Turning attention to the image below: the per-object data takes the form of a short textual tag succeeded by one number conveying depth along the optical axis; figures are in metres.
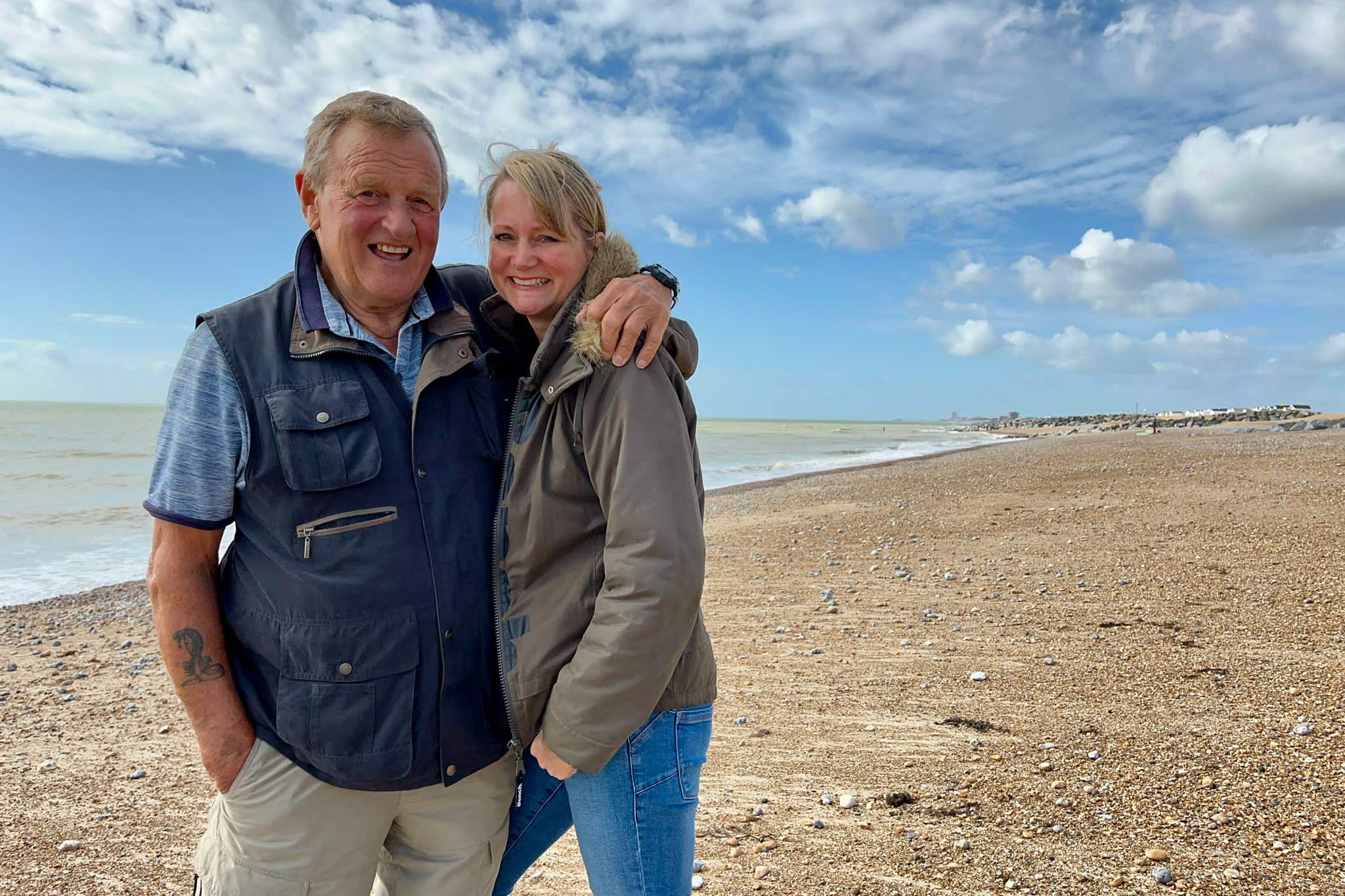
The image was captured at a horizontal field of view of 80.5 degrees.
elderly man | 2.06
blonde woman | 1.86
